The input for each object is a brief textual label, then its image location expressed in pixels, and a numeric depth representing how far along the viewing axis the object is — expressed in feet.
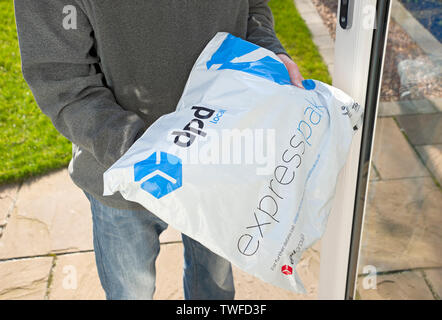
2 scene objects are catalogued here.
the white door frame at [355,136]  4.06
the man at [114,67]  3.77
